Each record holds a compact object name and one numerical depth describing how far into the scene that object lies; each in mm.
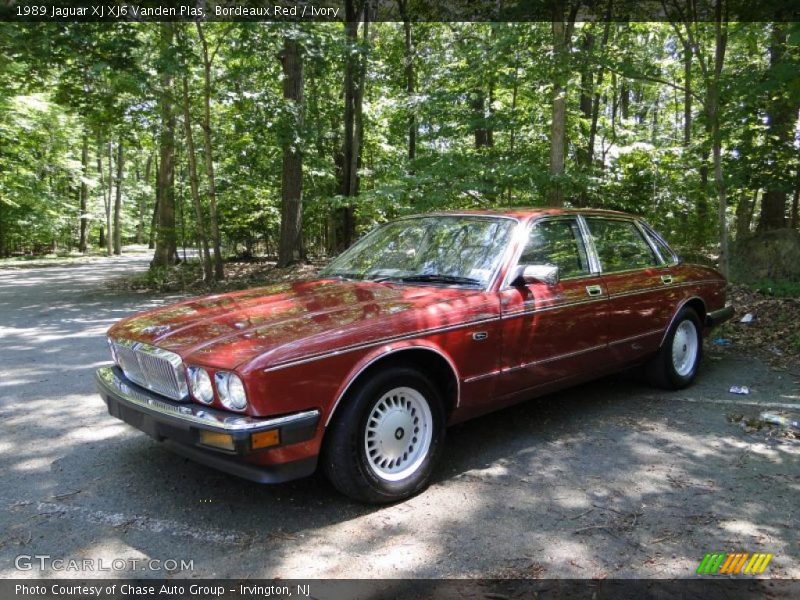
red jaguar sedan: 2789
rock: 10062
